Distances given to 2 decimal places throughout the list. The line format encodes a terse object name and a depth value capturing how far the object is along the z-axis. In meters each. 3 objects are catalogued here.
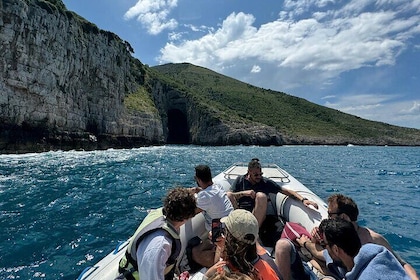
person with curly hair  2.41
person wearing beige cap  2.08
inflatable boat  3.59
